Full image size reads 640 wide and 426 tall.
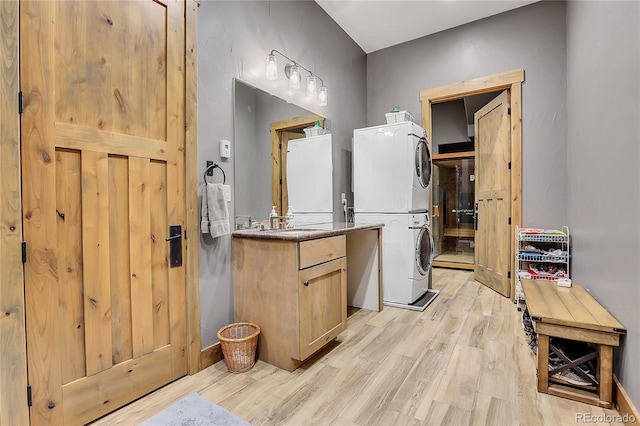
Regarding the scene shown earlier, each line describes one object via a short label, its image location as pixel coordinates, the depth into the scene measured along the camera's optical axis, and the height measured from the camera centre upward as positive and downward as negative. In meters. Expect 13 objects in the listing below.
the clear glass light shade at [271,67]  2.43 +1.12
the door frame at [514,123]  3.31 +0.89
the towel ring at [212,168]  1.98 +0.25
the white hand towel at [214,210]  1.91 -0.01
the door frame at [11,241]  1.24 -0.13
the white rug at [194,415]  1.46 -1.02
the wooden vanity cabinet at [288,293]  1.86 -0.56
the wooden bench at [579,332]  1.53 -0.66
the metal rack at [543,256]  2.91 -0.49
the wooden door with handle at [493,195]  3.45 +0.13
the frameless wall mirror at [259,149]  2.22 +0.46
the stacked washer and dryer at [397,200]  3.12 +0.06
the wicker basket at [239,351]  1.88 -0.89
